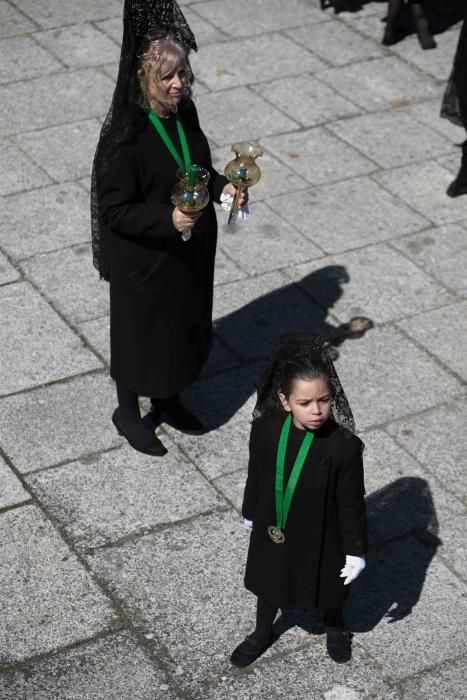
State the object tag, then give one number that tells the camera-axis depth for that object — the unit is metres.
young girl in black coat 8.82
